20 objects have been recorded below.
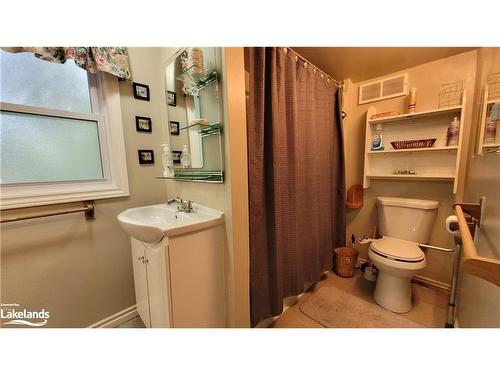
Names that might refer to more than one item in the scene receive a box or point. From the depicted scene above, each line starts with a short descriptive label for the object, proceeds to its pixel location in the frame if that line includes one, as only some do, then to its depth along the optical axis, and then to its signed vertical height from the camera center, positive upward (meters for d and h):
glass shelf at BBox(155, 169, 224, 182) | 0.96 -0.05
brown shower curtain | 0.99 -0.04
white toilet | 1.24 -0.63
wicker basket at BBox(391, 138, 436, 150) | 1.43 +0.16
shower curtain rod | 1.50 +0.74
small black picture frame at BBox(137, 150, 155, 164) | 1.31 +0.09
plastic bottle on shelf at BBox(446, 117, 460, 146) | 1.30 +0.22
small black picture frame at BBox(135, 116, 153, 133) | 1.27 +0.32
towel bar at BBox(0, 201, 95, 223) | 0.89 -0.23
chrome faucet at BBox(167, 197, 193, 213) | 1.11 -0.24
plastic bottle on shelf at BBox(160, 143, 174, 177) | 1.29 +0.05
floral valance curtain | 0.85 +0.60
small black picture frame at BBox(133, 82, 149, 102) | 1.24 +0.55
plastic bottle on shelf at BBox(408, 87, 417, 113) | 1.47 +0.52
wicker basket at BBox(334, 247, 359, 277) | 1.71 -0.93
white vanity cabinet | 0.85 -0.57
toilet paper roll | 1.00 -0.33
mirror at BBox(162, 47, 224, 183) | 0.96 +0.35
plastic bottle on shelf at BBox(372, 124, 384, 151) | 1.64 +0.21
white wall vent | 1.56 +0.69
